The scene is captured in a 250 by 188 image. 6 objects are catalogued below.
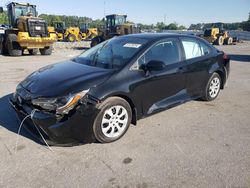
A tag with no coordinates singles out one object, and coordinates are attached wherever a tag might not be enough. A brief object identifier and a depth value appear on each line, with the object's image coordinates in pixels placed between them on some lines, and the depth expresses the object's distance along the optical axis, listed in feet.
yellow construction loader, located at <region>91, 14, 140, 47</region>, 50.65
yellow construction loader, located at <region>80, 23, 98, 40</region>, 79.13
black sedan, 8.25
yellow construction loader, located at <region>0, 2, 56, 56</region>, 33.85
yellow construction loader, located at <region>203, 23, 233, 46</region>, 64.34
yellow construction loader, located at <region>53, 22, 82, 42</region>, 70.71
